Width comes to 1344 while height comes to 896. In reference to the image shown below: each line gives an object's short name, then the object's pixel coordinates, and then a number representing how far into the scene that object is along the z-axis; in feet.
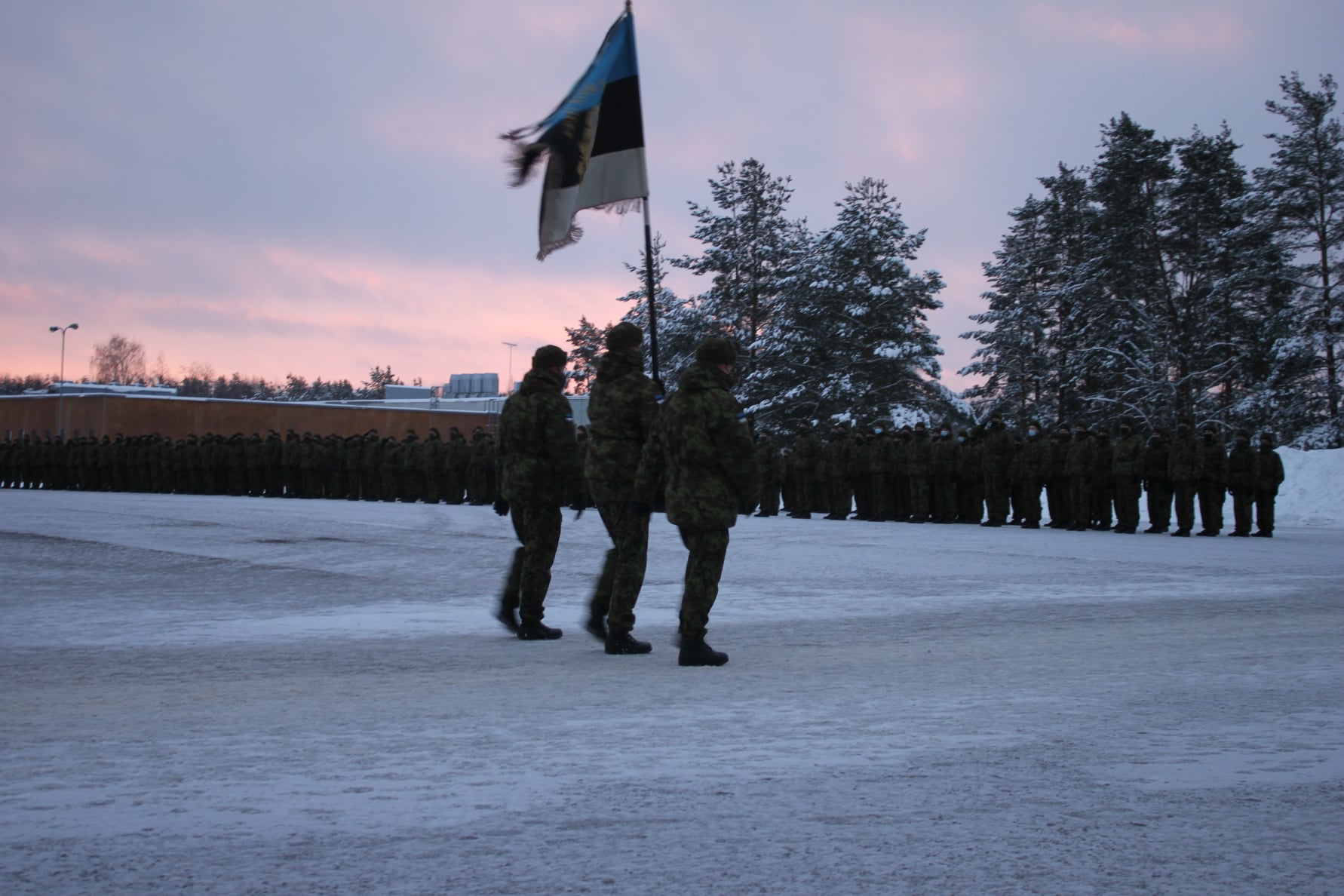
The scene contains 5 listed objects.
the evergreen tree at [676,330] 188.34
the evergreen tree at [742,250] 191.52
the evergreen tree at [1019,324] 198.70
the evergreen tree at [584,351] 244.22
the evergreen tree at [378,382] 559.38
